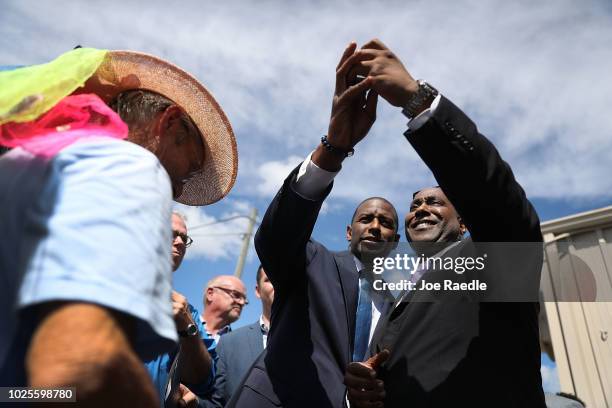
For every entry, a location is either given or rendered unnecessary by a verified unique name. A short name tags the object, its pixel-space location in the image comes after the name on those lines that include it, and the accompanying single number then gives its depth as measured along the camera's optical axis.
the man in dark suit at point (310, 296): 1.78
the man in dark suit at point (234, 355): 2.95
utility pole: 12.84
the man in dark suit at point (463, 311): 1.48
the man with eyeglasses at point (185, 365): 2.19
